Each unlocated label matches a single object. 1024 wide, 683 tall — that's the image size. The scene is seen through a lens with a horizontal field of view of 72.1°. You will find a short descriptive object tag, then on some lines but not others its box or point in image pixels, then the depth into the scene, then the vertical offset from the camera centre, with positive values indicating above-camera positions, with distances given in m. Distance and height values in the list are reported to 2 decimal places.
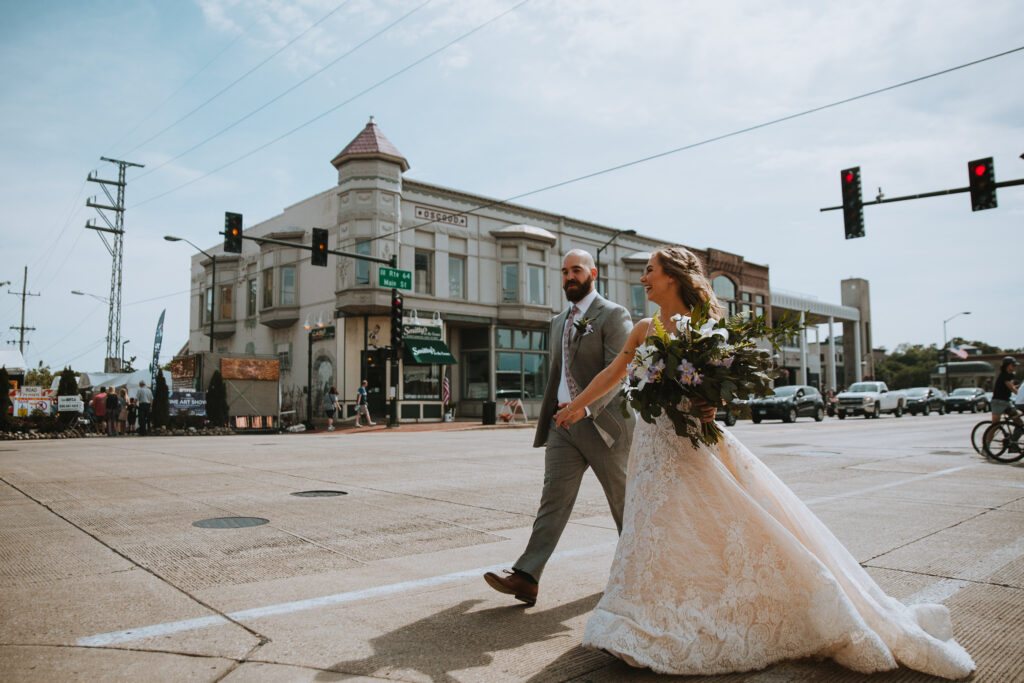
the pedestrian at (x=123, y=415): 24.59 -0.81
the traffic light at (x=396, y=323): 24.22 +2.32
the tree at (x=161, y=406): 24.73 -0.50
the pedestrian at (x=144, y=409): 23.78 -0.58
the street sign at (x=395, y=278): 23.03 +3.71
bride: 2.83 -0.84
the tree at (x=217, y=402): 25.23 -0.38
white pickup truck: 34.50 -0.70
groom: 3.83 -0.22
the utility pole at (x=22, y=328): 59.66 +5.61
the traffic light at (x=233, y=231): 18.66 +4.27
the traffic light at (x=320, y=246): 19.91 +4.12
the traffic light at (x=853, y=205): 16.98 +4.38
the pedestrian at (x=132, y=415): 26.45 -0.87
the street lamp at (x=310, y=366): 29.25 +1.05
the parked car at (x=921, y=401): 40.19 -0.83
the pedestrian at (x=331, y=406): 26.00 -0.57
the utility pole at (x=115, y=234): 42.16 +9.62
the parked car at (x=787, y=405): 29.08 -0.76
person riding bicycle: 12.30 -0.08
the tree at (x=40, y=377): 58.69 +1.34
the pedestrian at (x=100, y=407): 23.38 -0.49
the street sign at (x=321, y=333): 29.62 +2.46
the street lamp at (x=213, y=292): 29.05 +4.91
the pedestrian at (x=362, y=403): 26.58 -0.49
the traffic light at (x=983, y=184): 15.41 +4.43
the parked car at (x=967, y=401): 45.22 -0.96
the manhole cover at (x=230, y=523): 5.98 -1.14
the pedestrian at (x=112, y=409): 23.89 -0.58
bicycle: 11.64 -0.91
